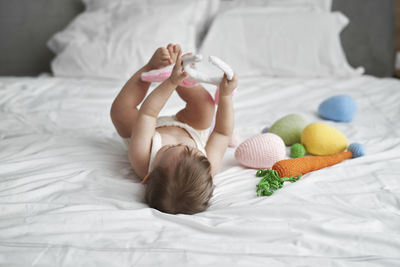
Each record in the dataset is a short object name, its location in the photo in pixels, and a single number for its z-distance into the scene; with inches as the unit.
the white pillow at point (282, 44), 82.6
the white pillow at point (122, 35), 81.0
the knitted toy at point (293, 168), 38.4
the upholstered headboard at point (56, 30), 95.8
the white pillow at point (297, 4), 89.2
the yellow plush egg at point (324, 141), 47.4
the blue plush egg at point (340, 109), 59.2
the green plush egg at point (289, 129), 51.6
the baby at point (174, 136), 35.1
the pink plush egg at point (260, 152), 43.6
